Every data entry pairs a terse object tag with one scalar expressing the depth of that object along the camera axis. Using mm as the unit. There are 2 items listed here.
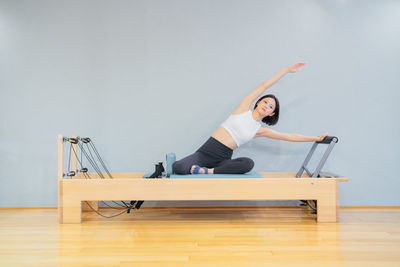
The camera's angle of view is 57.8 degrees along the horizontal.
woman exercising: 2943
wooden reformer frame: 2551
